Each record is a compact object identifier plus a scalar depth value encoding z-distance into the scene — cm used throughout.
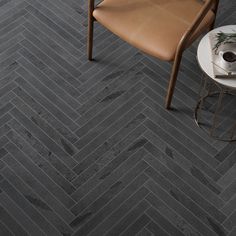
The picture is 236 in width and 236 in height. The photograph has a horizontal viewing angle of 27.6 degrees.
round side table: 253
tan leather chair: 242
